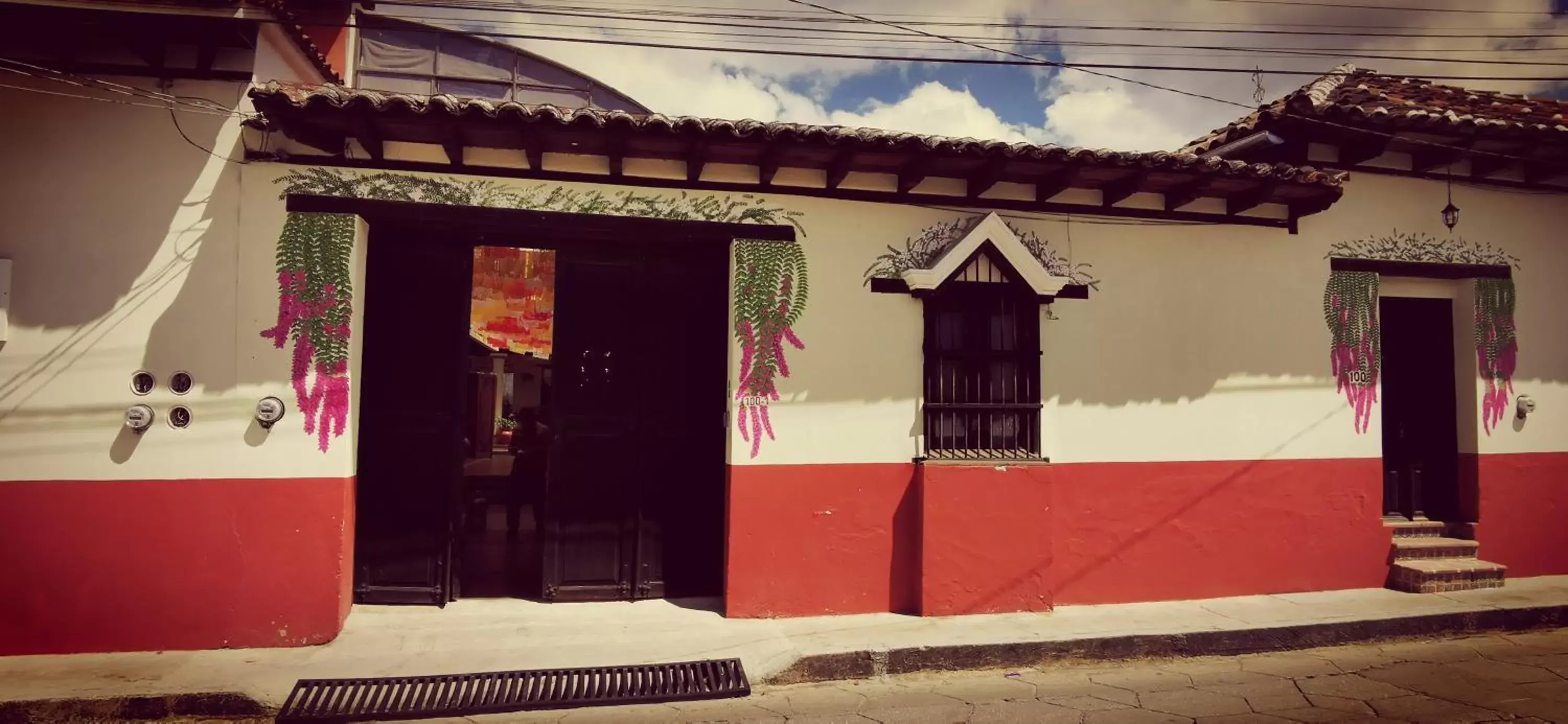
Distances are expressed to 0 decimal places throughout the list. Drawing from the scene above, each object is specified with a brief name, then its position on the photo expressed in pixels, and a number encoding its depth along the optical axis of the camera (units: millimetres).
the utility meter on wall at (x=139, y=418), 4965
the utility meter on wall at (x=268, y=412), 5168
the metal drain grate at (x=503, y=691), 4340
